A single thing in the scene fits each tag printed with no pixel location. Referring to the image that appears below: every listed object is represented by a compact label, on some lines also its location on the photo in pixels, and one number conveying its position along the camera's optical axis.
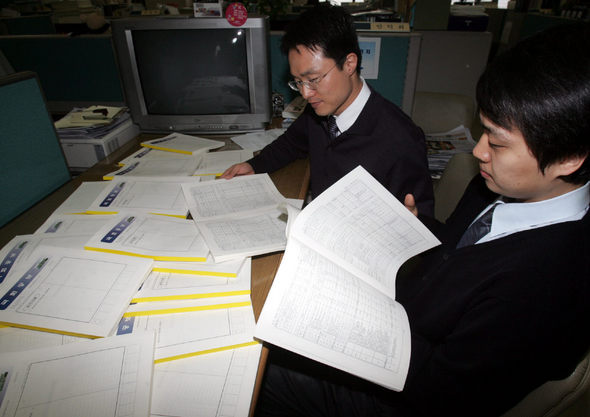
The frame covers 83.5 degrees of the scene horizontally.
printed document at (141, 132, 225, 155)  1.44
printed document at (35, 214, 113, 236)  0.93
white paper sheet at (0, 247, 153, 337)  0.65
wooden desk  0.76
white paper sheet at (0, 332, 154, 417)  0.52
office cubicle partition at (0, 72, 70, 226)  0.99
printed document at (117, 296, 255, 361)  0.62
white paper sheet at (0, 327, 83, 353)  0.63
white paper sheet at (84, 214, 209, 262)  0.82
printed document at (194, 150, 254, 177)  1.28
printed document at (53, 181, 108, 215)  1.03
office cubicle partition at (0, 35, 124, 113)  1.75
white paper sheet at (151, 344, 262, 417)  0.54
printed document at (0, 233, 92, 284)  0.80
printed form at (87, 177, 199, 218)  1.01
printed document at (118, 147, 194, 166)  1.36
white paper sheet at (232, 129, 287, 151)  1.50
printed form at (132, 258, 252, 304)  0.72
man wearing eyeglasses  1.03
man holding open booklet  0.52
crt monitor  1.42
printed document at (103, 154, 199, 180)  1.24
